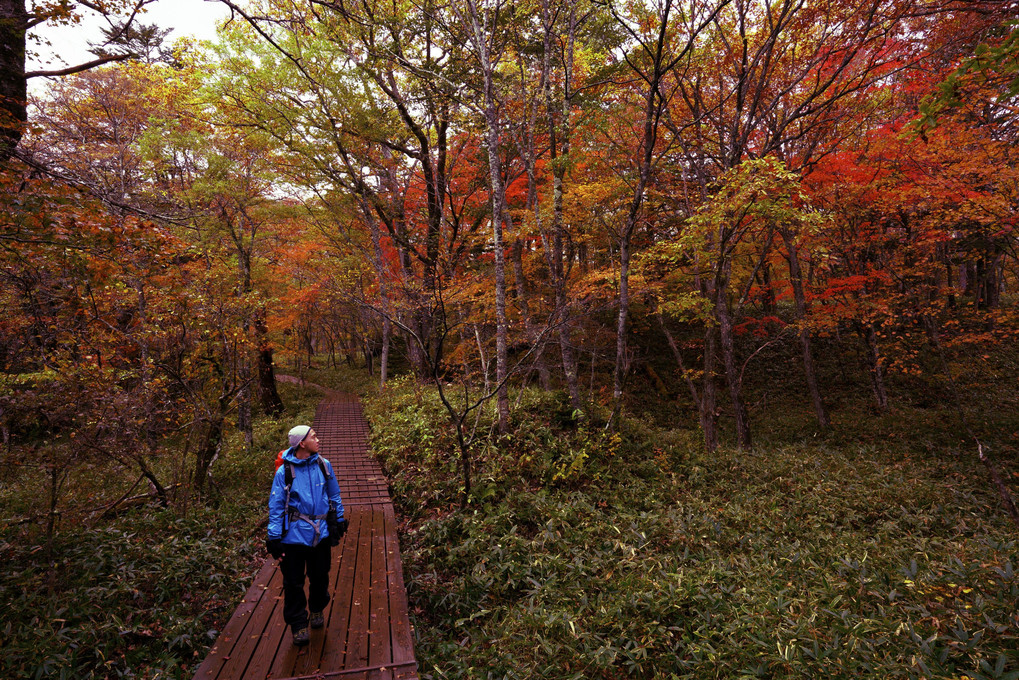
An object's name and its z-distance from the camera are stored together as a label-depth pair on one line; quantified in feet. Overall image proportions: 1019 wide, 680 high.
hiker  13.94
